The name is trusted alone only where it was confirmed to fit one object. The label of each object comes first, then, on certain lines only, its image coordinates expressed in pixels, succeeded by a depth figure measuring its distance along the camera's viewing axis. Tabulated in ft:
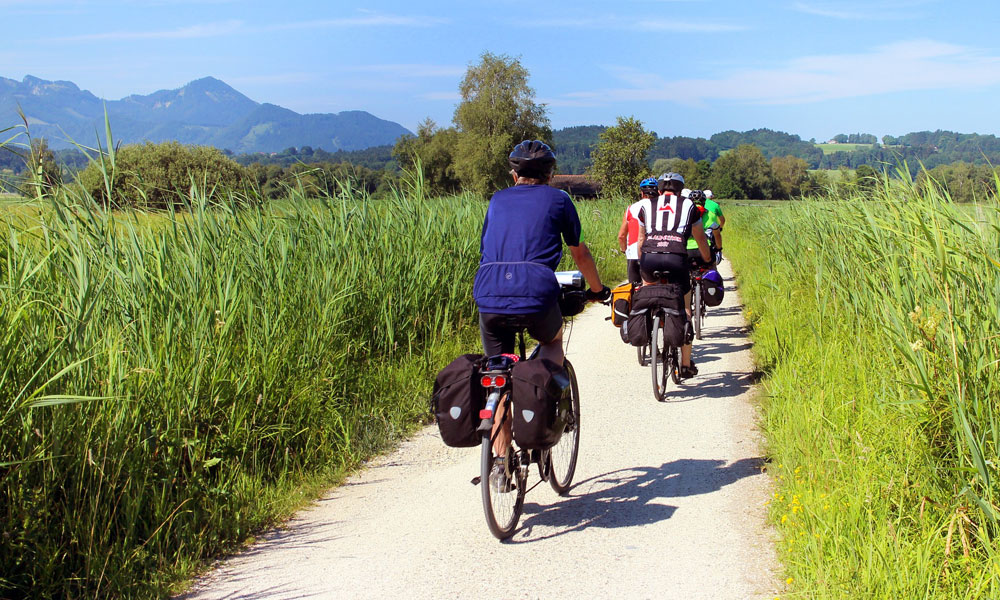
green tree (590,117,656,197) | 200.64
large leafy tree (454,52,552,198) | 239.91
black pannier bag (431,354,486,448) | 12.58
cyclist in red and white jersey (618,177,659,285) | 28.02
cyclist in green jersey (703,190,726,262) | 34.06
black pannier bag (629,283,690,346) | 22.86
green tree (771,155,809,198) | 296.92
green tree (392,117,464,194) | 258.78
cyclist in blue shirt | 12.95
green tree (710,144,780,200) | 315.99
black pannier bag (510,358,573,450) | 12.41
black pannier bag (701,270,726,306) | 31.65
